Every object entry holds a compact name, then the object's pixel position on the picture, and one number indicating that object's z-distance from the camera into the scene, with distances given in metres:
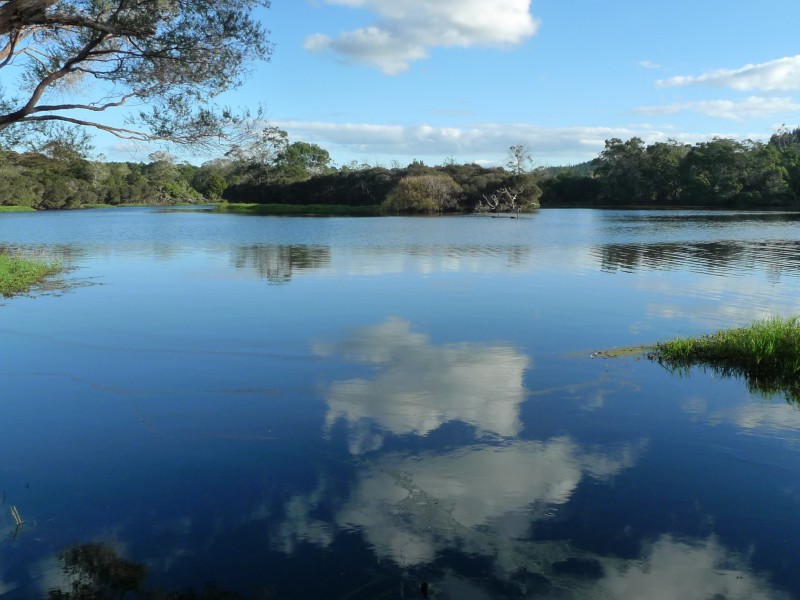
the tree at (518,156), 95.38
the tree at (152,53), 8.38
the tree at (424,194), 72.19
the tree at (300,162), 104.19
